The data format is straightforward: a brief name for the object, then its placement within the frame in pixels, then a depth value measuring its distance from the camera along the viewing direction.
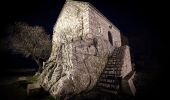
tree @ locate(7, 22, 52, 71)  16.33
